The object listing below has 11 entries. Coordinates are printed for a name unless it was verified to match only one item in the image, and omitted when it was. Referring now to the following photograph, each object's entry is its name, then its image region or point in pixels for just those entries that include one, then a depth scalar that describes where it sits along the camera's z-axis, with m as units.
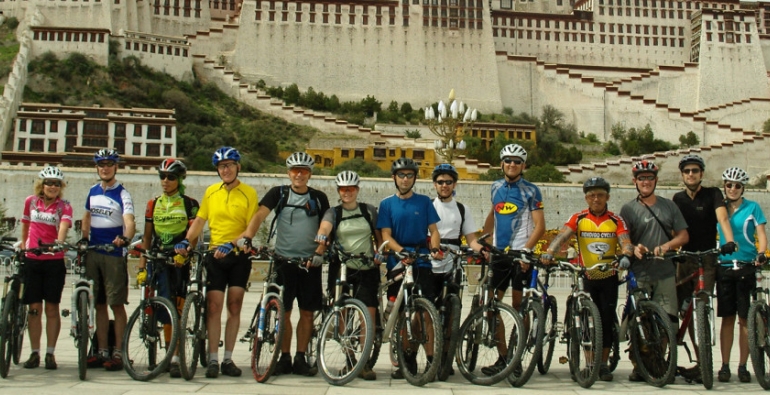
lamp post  29.73
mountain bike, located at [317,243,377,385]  7.73
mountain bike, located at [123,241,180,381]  7.74
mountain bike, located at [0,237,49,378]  7.83
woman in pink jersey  8.39
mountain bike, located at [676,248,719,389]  7.72
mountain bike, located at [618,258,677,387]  7.81
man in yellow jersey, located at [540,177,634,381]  8.31
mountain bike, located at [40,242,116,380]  7.72
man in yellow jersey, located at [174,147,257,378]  8.10
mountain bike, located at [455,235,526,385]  7.74
